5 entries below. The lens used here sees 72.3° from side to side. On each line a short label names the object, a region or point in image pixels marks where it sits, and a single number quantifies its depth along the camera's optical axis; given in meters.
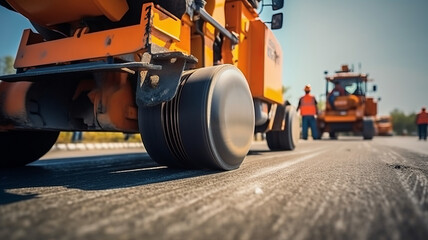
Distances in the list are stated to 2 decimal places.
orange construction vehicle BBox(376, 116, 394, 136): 20.40
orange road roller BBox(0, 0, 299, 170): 1.95
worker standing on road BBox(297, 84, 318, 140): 8.39
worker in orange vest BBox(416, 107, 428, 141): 14.00
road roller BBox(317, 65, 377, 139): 12.55
